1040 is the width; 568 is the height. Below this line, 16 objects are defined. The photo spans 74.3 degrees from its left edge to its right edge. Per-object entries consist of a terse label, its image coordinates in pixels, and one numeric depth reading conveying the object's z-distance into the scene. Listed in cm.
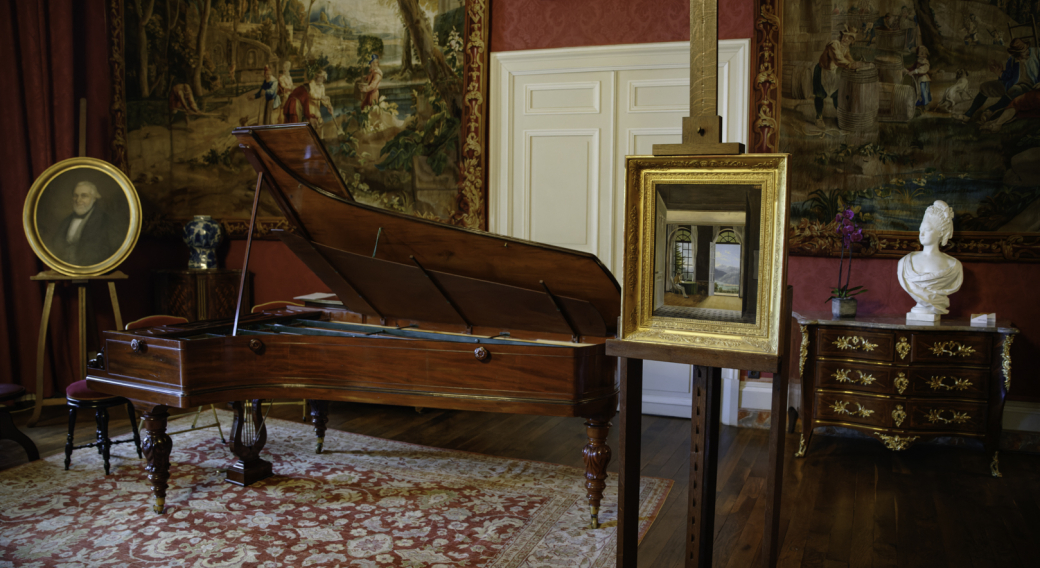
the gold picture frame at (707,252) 173
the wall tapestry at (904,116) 423
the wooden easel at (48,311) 464
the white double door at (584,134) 496
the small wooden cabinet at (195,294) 551
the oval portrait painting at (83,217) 462
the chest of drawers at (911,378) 388
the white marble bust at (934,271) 408
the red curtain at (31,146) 486
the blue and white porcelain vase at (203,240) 571
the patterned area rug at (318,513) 282
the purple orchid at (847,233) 431
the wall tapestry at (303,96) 536
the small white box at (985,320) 396
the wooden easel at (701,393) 177
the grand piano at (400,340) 293
